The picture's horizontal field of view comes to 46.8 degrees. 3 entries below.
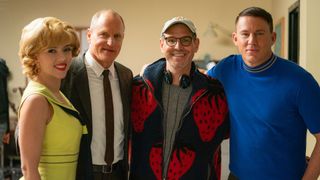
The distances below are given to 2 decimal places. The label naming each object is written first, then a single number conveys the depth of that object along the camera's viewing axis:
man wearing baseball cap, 1.98
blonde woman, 1.43
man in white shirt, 1.88
